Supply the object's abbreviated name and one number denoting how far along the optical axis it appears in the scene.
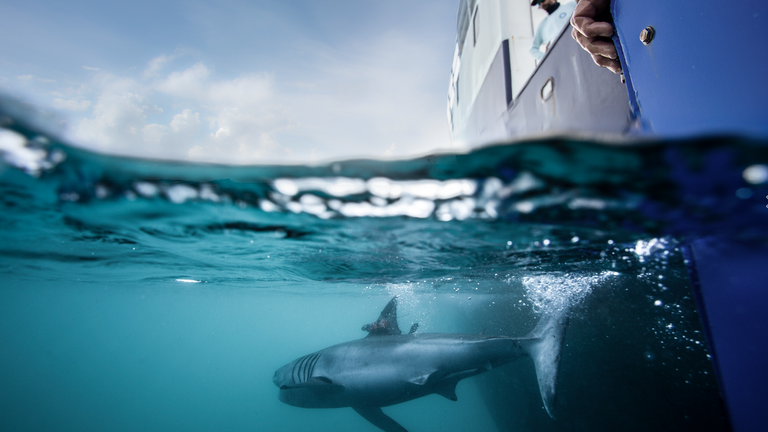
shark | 6.49
